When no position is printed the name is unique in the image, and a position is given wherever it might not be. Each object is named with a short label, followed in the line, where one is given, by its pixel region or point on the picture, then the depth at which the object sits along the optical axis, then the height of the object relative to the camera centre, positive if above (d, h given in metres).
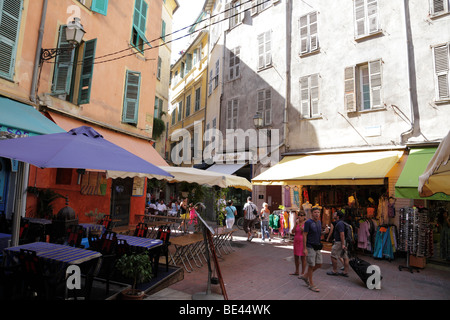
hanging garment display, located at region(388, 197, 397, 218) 9.27 -0.10
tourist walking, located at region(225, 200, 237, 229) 11.01 -0.65
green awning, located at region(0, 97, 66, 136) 6.21 +1.78
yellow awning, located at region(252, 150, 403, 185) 8.97 +1.20
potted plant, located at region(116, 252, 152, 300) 4.28 -1.17
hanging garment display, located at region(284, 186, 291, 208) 12.59 +0.22
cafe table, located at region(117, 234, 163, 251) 5.04 -0.88
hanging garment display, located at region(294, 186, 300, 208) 12.13 +0.18
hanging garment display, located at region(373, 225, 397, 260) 8.69 -1.23
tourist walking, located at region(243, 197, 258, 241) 11.46 -0.68
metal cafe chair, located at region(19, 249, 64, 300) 3.28 -0.98
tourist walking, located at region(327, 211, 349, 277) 6.56 -1.06
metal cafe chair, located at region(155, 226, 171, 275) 5.81 -0.90
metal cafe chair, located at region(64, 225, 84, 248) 5.09 -0.79
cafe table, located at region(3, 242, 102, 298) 3.52 -0.84
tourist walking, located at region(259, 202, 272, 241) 11.70 -0.87
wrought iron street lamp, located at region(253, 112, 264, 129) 13.68 +3.97
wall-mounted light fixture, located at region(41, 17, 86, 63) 7.43 +4.33
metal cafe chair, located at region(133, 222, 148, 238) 6.51 -0.84
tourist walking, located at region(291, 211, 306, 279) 6.11 -0.79
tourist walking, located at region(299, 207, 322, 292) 5.60 -0.91
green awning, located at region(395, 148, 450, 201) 7.49 +0.90
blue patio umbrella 3.47 +0.58
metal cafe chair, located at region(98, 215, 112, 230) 7.35 -0.77
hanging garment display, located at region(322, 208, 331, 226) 10.74 -0.59
